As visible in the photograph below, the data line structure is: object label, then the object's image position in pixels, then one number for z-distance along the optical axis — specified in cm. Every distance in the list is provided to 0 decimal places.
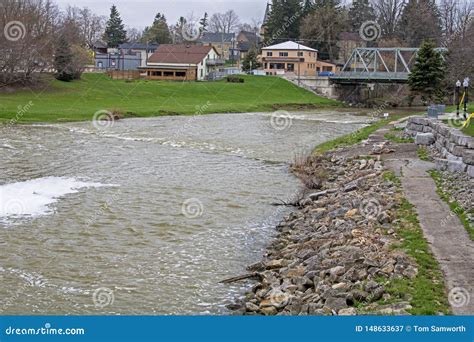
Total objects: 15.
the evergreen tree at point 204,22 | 14375
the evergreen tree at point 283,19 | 10438
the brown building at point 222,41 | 13126
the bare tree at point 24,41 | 5669
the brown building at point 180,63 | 8600
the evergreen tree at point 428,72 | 5748
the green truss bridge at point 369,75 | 7669
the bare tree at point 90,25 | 11975
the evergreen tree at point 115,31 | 11488
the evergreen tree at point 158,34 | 12061
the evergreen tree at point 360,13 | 10950
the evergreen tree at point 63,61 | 6334
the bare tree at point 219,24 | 15200
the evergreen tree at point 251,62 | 9712
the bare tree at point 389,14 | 10538
